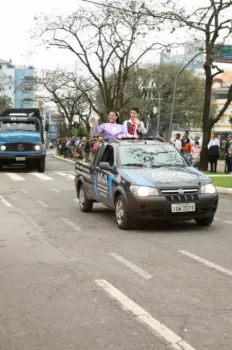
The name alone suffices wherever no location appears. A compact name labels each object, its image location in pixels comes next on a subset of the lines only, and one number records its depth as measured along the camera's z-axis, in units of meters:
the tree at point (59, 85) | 54.28
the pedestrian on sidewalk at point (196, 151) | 26.55
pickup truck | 9.30
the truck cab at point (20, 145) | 25.33
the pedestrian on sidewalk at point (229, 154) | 23.34
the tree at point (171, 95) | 75.25
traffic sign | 21.89
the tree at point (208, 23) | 23.20
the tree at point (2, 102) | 93.62
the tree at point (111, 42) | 34.78
